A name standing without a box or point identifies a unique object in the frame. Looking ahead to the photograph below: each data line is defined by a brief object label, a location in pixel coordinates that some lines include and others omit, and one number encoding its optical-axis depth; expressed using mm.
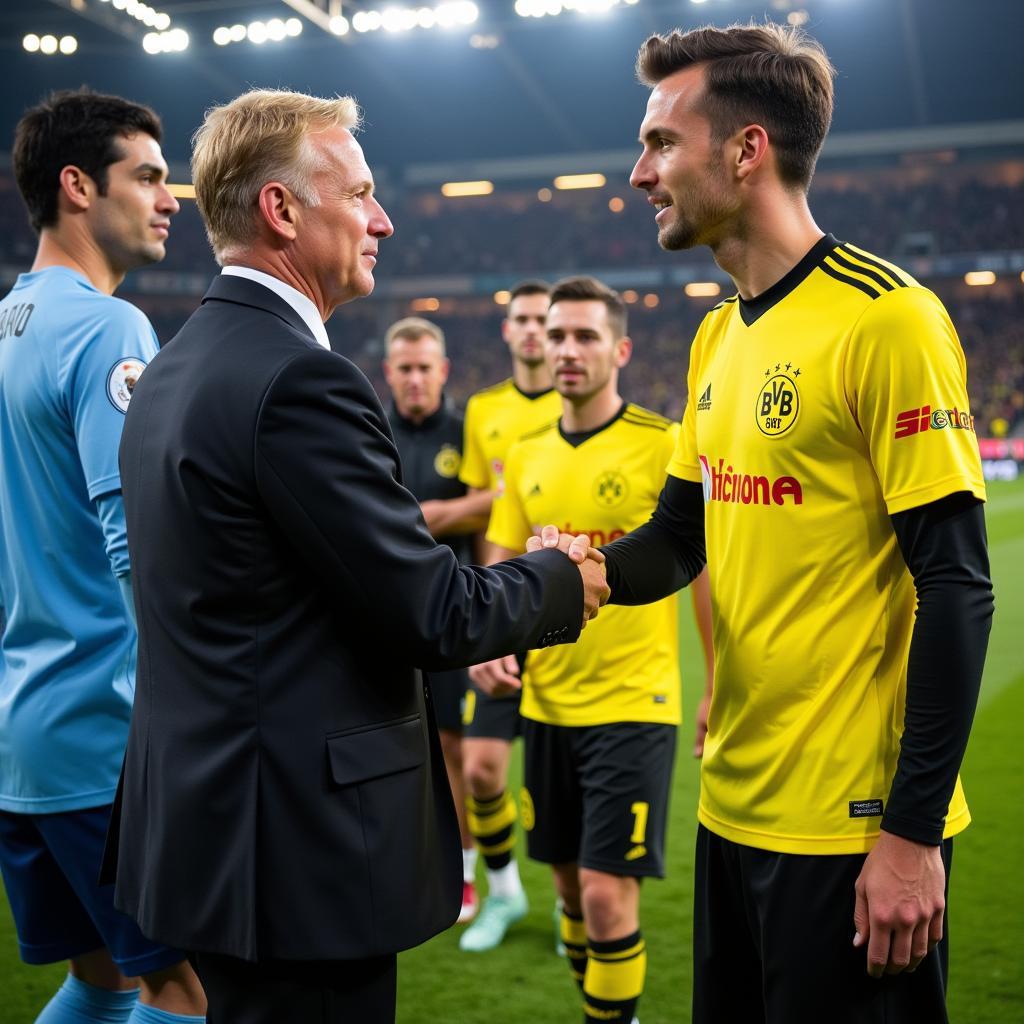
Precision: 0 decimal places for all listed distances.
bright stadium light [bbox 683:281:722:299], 35969
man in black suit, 1689
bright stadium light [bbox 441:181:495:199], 36438
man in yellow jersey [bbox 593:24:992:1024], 1726
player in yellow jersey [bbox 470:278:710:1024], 3344
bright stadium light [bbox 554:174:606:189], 35562
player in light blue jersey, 2344
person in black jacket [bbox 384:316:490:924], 5137
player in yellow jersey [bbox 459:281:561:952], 4375
